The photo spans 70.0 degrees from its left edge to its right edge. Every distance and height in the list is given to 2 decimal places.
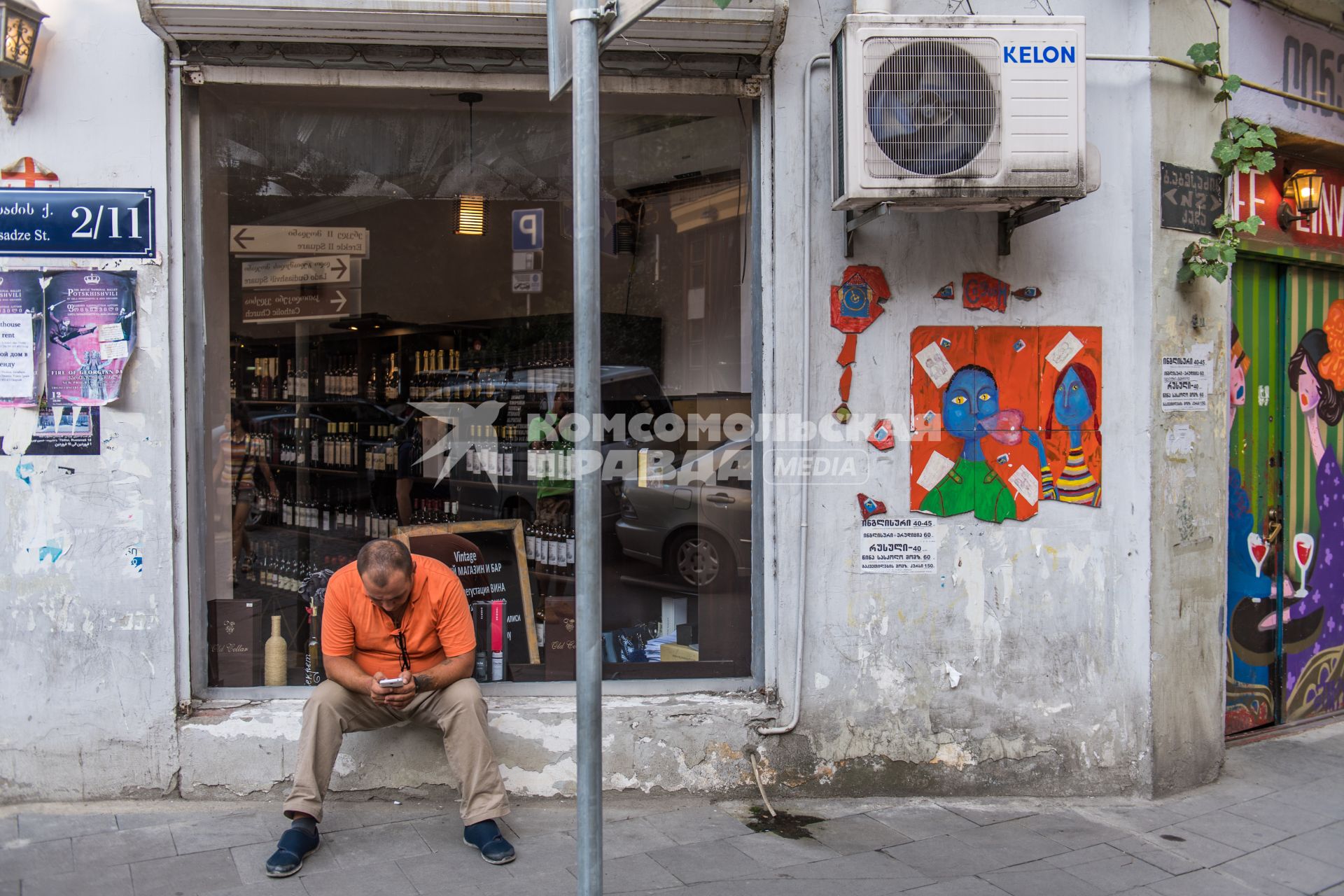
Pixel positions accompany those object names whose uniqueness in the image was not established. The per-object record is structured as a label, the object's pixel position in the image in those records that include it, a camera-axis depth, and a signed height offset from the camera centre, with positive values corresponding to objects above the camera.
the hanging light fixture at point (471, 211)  4.90 +1.29
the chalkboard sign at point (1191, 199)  4.66 +1.13
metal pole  2.49 -0.04
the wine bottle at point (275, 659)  4.71 -1.11
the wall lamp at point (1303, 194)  5.47 +1.33
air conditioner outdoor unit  4.09 +1.38
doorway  5.48 -0.42
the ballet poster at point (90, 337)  4.23 +0.44
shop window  4.82 +0.41
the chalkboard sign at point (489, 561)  5.06 -0.69
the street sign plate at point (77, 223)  4.19 +0.94
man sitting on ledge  3.87 -1.02
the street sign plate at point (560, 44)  2.58 +1.06
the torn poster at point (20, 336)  4.20 +0.44
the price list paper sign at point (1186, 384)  4.66 +0.22
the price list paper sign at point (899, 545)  4.58 -0.55
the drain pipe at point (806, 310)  4.47 +0.56
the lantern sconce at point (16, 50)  3.99 +1.63
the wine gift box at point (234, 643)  4.57 -1.01
